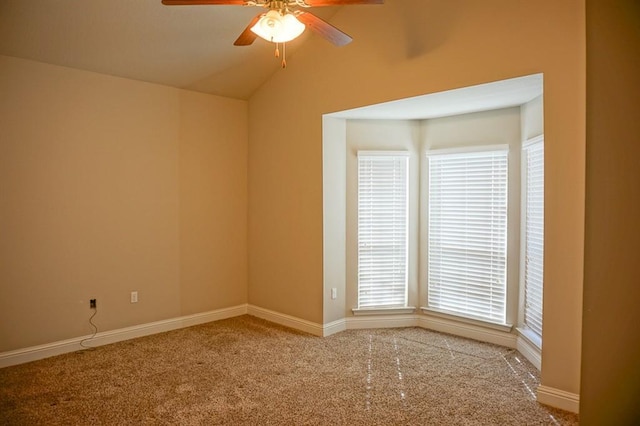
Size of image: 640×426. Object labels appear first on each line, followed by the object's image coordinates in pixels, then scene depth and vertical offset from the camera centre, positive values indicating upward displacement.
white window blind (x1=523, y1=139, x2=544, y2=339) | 3.71 -0.30
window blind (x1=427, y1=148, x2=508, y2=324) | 4.31 -0.32
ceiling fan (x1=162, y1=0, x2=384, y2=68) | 2.49 +1.17
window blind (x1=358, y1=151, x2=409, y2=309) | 4.89 -0.28
